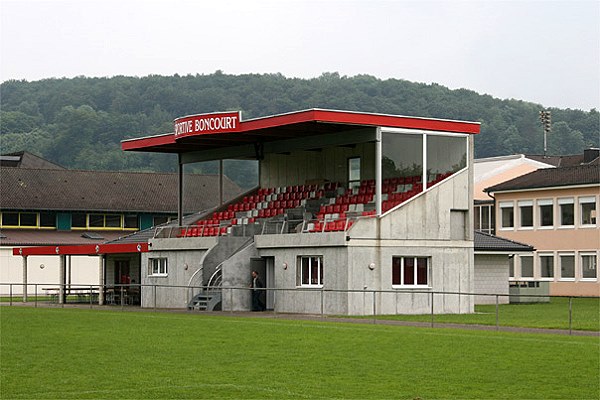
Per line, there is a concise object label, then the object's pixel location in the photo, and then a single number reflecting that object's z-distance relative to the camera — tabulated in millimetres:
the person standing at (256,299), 46438
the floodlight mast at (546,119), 109312
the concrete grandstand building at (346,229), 44812
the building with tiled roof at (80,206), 80250
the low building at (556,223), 68812
